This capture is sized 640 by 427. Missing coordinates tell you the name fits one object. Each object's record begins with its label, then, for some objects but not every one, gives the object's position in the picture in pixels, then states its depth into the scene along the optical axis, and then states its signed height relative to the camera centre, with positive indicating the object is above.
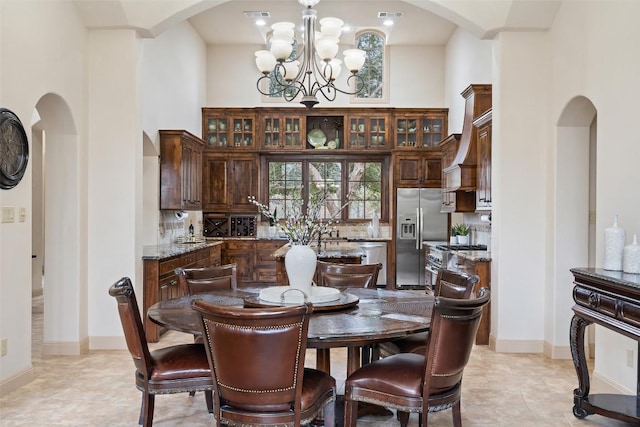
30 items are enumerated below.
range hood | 6.32 +0.81
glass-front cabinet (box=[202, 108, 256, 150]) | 9.63 +1.40
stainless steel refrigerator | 9.23 -0.32
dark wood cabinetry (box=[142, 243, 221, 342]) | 5.53 -0.72
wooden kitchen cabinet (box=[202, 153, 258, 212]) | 9.59 +0.47
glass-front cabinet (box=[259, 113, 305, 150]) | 9.63 +1.38
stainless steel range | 6.71 -0.58
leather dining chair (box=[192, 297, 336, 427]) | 2.39 -0.65
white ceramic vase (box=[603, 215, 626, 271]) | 3.50 -0.23
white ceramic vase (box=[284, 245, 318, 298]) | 3.32 -0.32
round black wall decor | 3.88 +0.44
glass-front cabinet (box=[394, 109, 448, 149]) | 9.51 +1.40
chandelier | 4.43 +1.29
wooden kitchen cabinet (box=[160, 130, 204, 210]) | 7.23 +0.54
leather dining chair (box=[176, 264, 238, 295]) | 3.96 -0.49
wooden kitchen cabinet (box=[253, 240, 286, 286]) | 9.45 -0.82
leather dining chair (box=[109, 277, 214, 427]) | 2.95 -0.84
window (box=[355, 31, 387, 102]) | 9.77 +2.50
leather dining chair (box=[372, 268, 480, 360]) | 3.52 -0.53
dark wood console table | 2.99 -0.60
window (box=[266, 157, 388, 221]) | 9.95 +0.50
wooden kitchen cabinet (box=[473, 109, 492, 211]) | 5.82 +0.54
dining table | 2.63 -0.57
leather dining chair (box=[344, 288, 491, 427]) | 2.71 -0.82
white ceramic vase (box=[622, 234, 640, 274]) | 3.33 -0.28
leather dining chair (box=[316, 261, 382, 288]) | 4.38 -0.51
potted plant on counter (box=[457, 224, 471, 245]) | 7.54 -0.34
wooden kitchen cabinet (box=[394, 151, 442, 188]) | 9.40 +0.69
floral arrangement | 3.37 -0.11
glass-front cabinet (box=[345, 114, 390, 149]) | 9.60 +1.35
